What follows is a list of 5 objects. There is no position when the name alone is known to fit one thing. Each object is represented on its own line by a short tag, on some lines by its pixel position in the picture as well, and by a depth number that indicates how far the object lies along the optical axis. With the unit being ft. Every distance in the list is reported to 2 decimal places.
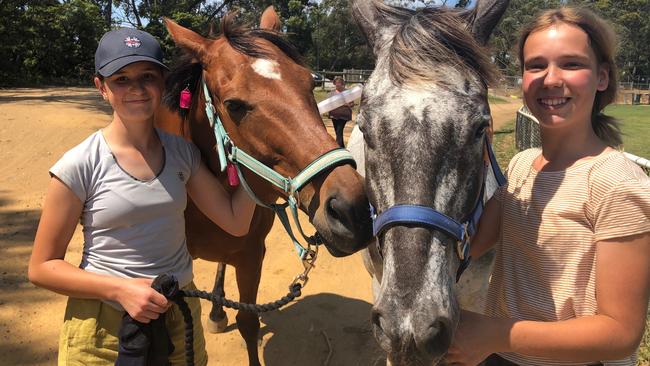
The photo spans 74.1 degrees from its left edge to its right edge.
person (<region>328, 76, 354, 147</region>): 34.91
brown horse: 6.40
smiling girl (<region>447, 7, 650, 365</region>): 4.31
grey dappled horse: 4.81
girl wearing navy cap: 5.88
